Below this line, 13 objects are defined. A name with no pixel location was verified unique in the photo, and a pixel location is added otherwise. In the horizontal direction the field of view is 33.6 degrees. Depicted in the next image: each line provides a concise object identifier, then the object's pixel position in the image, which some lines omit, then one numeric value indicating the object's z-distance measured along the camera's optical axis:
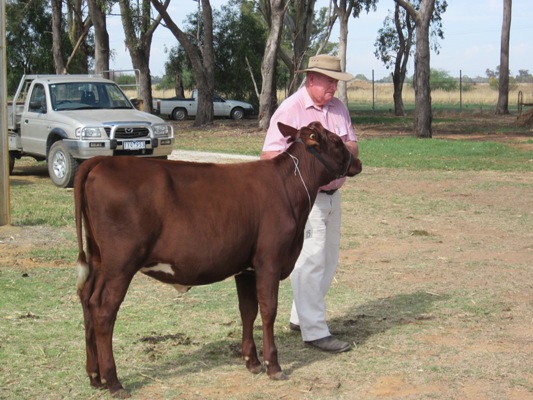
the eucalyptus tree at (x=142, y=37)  35.22
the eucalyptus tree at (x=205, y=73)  35.56
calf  5.41
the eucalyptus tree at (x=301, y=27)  36.44
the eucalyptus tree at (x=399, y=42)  49.91
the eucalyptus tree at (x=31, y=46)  53.31
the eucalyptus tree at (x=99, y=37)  32.09
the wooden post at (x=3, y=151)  11.76
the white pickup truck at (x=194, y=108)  45.56
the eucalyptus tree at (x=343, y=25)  38.56
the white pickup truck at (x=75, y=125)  16.11
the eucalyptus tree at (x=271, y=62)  31.16
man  6.59
